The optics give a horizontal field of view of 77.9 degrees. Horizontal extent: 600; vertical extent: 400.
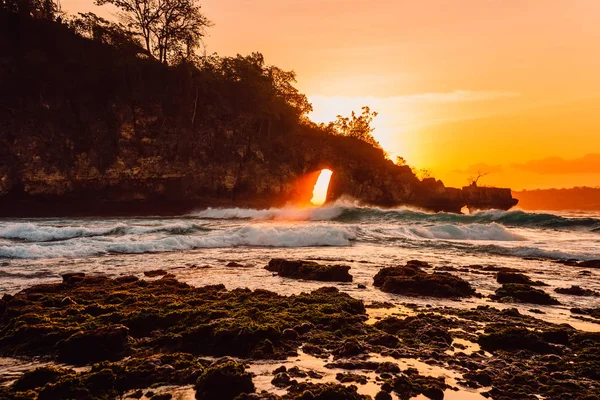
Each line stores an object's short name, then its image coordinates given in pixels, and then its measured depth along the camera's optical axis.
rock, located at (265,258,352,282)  9.80
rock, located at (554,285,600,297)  8.80
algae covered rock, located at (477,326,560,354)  5.07
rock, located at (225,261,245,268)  11.97
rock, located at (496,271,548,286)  9.56
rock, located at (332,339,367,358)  4.76
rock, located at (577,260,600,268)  13.23
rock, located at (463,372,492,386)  4.03
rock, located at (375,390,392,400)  3.67
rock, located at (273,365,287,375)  4.26
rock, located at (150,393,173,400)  3.62
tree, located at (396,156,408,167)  67.42
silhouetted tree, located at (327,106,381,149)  66.88
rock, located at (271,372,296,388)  3.95
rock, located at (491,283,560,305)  7.98
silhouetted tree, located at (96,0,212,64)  44.09
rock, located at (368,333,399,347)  5.15
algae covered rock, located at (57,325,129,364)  4.69
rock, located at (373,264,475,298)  8.38
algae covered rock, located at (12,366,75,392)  3.82
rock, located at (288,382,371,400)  3.55
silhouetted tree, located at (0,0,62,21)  39.97
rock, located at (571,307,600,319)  6.99
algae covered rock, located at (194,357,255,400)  3.68
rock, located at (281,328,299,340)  5.34
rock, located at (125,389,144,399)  3.70
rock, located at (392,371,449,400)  3.75
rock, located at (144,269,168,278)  10.22
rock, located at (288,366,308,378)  4.17
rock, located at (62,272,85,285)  8.62
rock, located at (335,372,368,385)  4.02
